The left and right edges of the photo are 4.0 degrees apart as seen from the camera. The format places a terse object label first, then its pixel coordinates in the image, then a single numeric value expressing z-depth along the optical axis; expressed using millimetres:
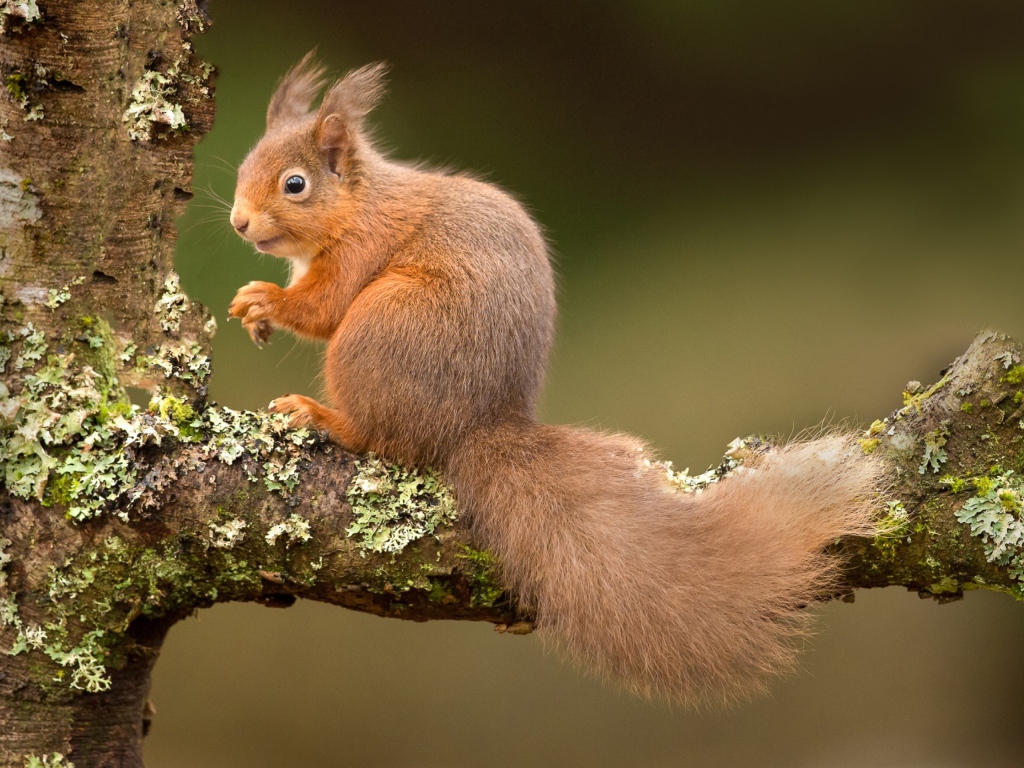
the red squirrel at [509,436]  6016
